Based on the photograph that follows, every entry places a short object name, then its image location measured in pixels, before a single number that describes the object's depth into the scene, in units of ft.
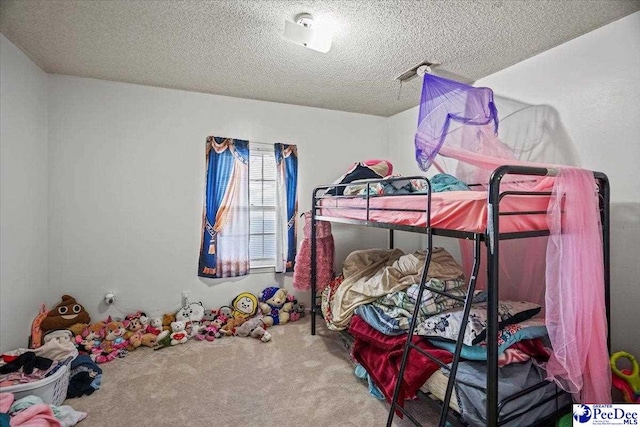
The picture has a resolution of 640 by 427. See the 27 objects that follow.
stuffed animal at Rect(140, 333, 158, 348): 9.08
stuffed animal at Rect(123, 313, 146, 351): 8.96
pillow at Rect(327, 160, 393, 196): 9.59
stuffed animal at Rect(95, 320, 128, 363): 8.37
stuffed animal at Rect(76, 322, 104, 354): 8.46
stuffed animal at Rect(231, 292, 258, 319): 10.82
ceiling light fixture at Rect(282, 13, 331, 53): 6.13
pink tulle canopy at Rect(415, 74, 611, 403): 4.63
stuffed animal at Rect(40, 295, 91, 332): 8.51
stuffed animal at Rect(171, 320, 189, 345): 9.31
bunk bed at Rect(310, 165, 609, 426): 4.27
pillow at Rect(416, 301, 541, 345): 5.09
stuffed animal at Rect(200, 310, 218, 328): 10.36
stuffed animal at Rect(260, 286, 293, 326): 10.85
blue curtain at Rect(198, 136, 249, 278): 10.69
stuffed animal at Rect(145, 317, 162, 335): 9.46
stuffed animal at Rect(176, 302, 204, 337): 10.06
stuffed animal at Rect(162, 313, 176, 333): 9.87
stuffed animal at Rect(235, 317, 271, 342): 9.54
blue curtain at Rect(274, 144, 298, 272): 11.72
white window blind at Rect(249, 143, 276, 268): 11.57
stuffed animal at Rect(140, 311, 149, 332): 9.56
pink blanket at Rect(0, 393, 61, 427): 5.21
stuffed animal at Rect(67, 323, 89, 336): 8.77
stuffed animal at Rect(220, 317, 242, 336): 9.96
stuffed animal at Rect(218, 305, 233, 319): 10.66
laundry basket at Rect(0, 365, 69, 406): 5.82
